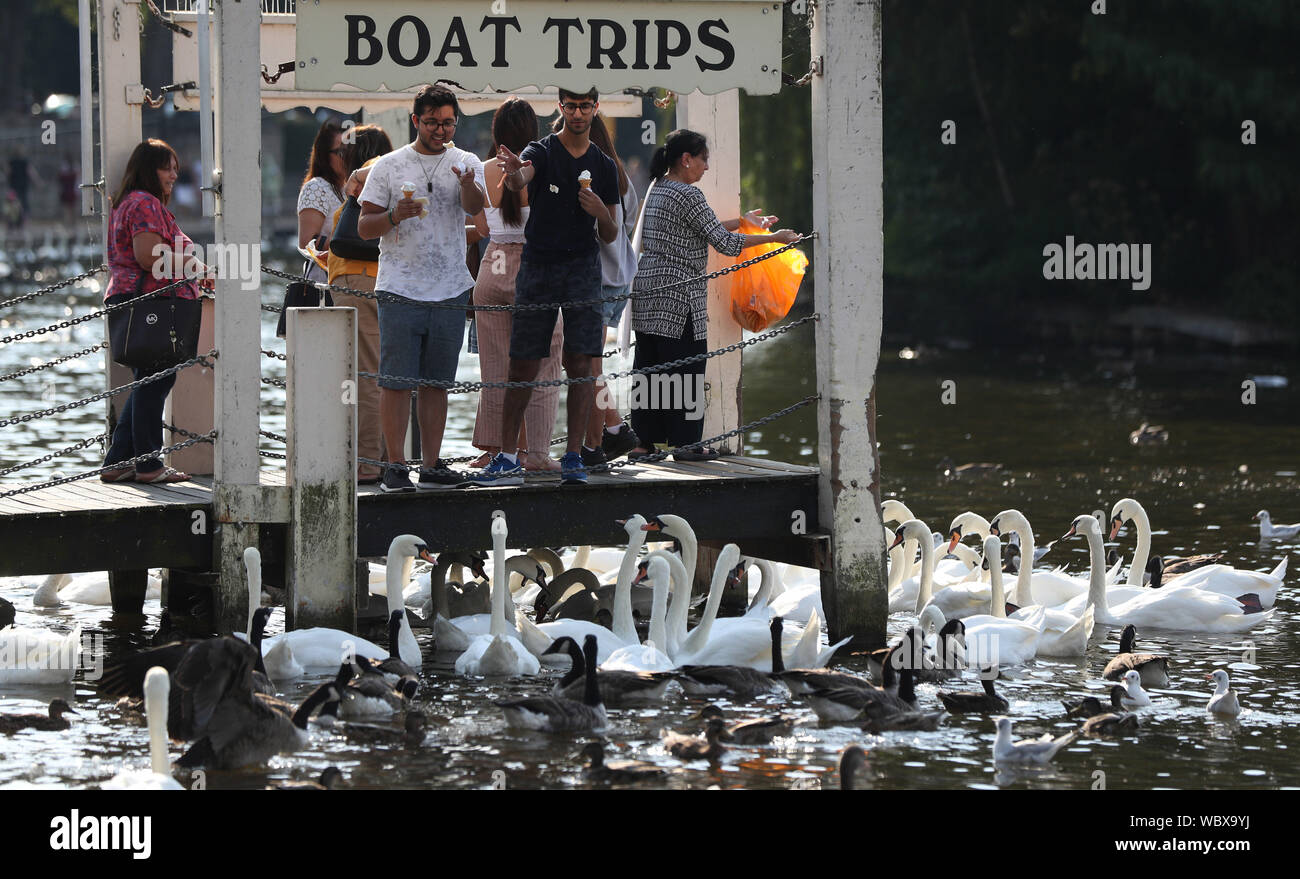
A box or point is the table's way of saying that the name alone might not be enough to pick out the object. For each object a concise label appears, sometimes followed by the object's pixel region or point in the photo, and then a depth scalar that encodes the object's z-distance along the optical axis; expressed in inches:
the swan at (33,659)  757.3
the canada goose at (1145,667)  778.8
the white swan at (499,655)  782.5
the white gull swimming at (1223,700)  725.9
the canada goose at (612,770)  632.4
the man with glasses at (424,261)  799.7
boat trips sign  757.9
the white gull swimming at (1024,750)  655.8
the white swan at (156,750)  595.2
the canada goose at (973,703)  727.7
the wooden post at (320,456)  762.8
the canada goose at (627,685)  735.1
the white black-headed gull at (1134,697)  738.2
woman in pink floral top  830.5
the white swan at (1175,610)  901.8
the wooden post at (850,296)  796.0
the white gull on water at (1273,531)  1139.9
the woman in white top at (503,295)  838.5
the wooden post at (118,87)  900.6
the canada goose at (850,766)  627.5
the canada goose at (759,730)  677.3
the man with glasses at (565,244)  809.5
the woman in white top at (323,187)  895.7
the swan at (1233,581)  935.7
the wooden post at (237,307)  751.1
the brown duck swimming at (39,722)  689.6
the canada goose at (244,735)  642.8
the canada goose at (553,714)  689.0
